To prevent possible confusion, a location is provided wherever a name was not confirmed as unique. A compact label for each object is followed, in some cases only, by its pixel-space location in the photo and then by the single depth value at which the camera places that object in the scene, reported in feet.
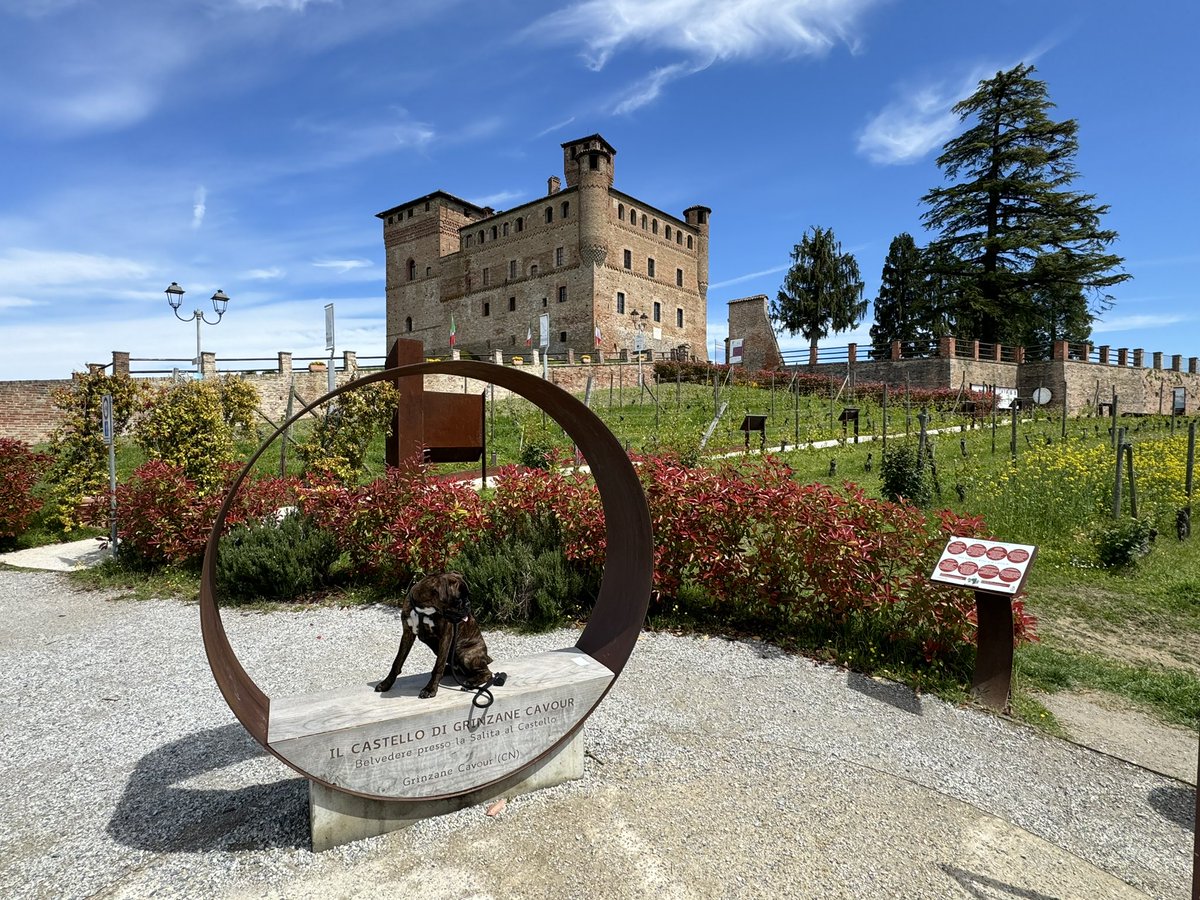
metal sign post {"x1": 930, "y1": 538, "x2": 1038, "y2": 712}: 13.70
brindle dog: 10.11
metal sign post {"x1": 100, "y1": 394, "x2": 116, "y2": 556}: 30.40
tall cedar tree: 95.96
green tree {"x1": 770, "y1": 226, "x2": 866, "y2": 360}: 118.93
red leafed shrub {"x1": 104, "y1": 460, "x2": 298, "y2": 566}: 25.53
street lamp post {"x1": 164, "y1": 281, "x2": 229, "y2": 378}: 58.95
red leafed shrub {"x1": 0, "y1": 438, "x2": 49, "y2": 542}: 30.99
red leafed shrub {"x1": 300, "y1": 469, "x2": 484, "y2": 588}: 21.84
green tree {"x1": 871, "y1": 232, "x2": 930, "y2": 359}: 129.77
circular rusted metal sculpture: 9.34
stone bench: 9.28
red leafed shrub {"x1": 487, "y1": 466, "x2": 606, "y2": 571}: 20.61
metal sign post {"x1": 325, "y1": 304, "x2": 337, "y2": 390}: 50.37
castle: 138.31
